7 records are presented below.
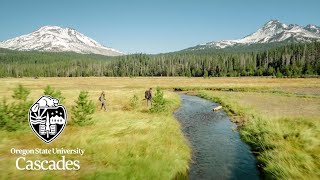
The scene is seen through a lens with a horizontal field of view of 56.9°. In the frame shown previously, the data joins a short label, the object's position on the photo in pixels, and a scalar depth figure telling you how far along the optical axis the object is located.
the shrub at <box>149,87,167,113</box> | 32.78
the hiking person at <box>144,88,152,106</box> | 37.78
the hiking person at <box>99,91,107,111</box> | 34.53
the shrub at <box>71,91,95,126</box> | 22.73
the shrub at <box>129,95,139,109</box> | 38.41
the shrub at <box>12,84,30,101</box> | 32.47
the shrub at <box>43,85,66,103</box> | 27.06
